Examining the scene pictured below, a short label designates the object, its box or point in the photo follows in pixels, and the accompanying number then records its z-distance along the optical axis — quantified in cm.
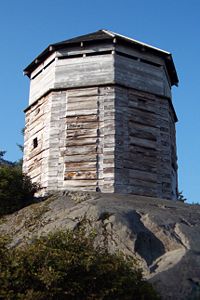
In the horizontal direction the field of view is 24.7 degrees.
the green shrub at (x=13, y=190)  1880
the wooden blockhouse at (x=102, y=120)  2075
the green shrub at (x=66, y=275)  941
